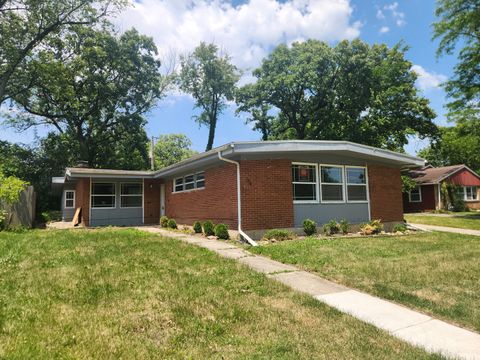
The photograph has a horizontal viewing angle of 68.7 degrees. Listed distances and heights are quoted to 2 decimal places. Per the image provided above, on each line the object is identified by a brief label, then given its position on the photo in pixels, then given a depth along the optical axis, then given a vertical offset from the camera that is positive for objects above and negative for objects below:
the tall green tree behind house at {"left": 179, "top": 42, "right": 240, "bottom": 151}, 36.12 +13.30
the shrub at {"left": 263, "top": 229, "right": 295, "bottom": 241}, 11.30 -0.87
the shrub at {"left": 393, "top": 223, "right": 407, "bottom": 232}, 14.28 -0.89
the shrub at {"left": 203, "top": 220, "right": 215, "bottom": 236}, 12.44 -0.71
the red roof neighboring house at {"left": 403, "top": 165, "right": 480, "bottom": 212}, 28.20 +1.54
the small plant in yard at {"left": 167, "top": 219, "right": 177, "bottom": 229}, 16.14 -0.67
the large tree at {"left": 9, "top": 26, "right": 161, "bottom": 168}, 29.27 +9.95
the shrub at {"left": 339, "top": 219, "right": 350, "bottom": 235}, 12.84 -0.73
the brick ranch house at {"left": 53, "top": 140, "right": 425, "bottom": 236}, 11.66 +0.91
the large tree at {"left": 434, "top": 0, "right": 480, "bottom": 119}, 22.30 +10.72
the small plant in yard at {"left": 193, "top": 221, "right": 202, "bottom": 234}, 13.51 -0.71
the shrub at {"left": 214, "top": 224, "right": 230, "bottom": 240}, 11.67 -0.77
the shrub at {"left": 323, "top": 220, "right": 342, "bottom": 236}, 12.64 -0.75
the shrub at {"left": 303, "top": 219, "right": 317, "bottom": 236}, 12.11 -0.67
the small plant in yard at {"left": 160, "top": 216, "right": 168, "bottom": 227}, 16.90 -0.56
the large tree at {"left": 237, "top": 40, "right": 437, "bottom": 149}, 28.67 +9.80
